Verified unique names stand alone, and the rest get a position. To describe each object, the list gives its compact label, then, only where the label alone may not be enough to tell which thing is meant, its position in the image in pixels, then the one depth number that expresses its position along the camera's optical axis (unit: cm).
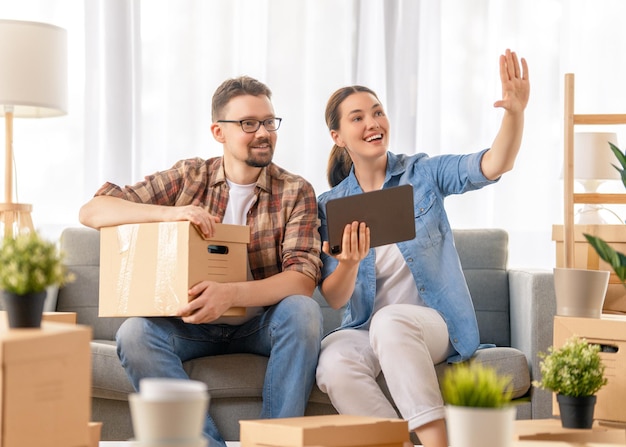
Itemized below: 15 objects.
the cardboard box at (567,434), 421
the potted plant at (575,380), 432
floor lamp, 562
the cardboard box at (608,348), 463
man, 495
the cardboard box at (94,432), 421
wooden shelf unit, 500
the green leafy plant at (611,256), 451
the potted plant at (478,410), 390
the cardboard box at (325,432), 424
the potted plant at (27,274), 399
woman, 489
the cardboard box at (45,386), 389
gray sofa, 504
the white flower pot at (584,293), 476
